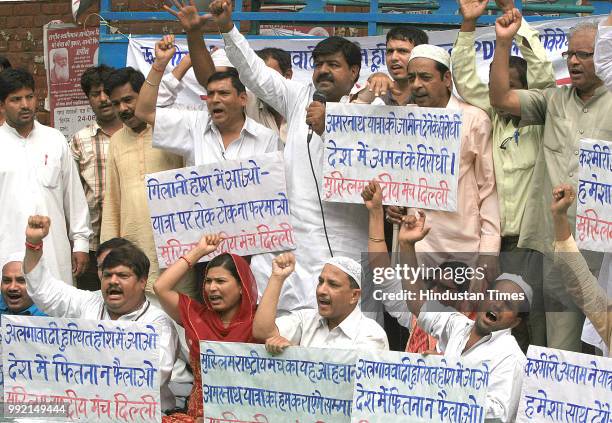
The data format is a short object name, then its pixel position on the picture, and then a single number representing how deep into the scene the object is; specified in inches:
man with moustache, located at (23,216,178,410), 293.7
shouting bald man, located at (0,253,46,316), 312.7
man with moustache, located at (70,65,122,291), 339.9
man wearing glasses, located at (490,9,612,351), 269.1
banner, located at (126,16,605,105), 335.9
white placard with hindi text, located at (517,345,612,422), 244.5
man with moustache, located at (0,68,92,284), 328.5
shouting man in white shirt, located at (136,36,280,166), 306.2
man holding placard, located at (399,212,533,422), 256.8
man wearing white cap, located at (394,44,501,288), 284.0
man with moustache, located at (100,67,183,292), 318.3
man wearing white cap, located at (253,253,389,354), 273.4
